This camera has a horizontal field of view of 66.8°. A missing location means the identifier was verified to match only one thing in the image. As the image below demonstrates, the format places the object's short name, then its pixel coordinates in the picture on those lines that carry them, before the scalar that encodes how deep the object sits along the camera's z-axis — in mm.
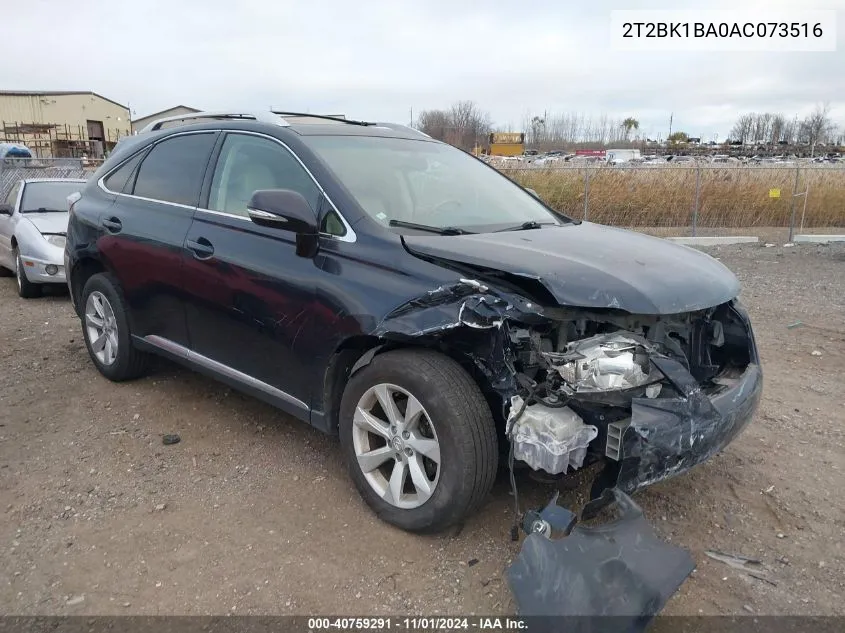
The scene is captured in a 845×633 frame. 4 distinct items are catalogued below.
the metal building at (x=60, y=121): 44781
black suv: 2627
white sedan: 7730
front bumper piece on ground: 2209
